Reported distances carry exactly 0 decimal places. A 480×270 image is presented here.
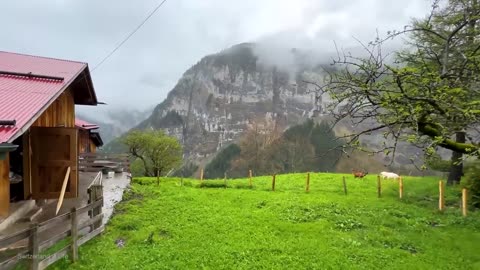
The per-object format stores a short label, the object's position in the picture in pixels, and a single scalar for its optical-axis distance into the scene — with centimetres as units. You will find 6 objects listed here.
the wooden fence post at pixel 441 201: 1682
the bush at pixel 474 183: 1794
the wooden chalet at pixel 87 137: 3499
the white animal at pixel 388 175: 2852
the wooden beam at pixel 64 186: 1287
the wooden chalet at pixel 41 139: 1116
